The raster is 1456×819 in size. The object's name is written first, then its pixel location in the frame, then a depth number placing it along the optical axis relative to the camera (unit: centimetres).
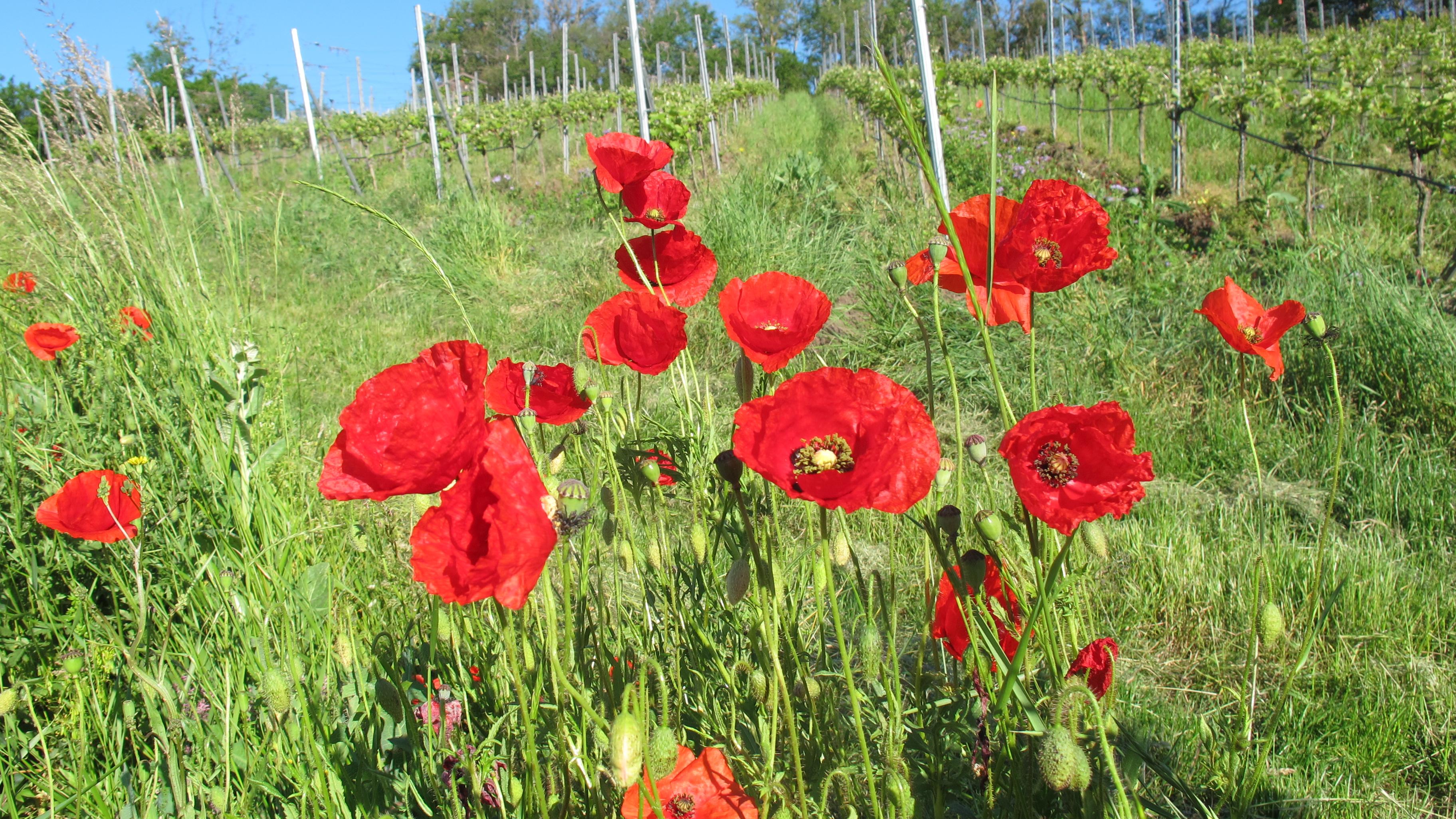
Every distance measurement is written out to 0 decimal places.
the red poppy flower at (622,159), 110
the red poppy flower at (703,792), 81
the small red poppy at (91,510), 131
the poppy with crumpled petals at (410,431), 65
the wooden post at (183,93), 742
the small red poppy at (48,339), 195
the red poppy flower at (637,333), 94
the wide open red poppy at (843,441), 68
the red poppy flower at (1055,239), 85
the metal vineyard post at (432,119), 845
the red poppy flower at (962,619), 94
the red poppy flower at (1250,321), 97
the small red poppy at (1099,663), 86
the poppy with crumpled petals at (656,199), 110
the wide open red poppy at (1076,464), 68
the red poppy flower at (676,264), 116
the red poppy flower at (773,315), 90
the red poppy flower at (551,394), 89
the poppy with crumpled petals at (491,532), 62
